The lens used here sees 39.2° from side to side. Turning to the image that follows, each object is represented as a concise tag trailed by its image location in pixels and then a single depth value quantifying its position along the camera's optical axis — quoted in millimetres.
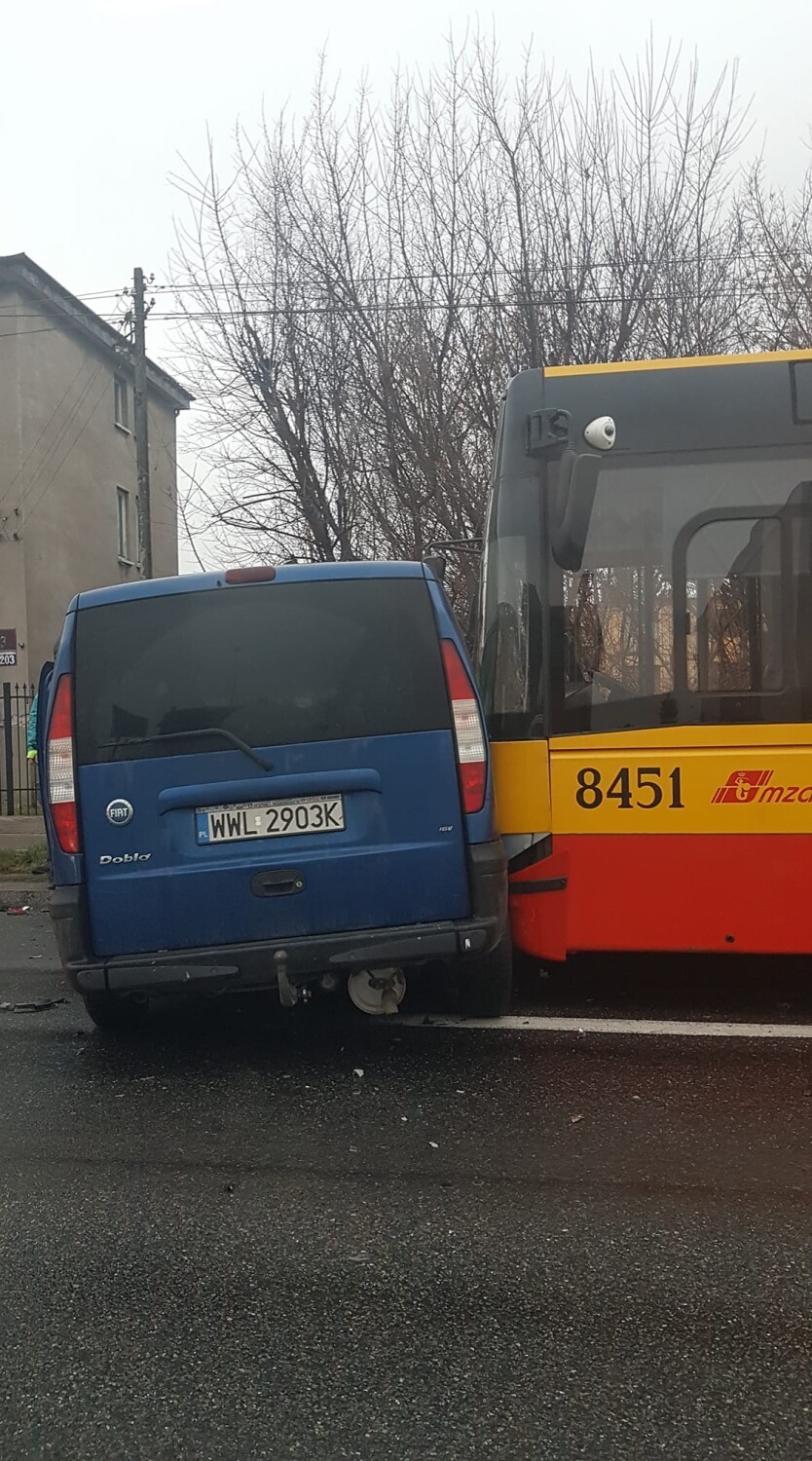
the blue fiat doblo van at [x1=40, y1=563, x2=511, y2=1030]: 4266
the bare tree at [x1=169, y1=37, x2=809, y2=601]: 12977
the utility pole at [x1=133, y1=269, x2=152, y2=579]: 17998
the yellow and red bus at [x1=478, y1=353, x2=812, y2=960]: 4824
